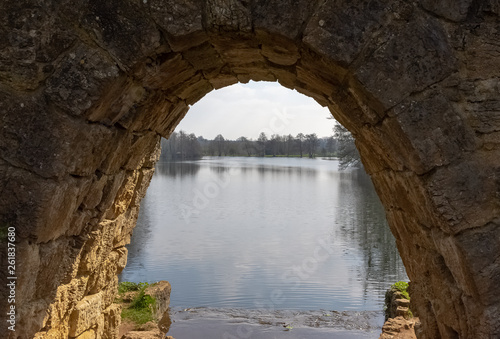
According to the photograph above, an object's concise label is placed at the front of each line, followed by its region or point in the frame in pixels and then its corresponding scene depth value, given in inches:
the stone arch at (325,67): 99.7
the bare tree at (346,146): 1256.8
